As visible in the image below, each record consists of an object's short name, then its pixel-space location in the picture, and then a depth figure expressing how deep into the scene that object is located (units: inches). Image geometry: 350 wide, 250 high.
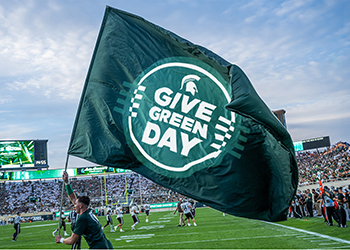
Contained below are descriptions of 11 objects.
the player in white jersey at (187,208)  713.6
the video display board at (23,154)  2012.8
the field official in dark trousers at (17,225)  721.0
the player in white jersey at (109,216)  730.2
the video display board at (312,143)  2269.2
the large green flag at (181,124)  183.2
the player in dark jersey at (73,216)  489.4
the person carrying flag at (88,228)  190.9
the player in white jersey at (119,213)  741.4
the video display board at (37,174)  2226.9
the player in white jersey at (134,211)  764.4
